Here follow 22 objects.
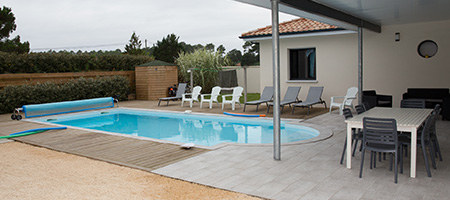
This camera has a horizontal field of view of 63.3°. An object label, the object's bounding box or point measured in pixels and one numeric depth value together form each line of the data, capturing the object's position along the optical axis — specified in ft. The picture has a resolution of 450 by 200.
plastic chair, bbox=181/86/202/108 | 45.94
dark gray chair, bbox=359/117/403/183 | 14.83
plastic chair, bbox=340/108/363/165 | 17.72
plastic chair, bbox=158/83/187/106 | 49.19
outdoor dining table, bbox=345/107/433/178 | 15.06
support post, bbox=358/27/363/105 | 30.94
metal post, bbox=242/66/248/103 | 42.54
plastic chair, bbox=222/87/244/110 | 40.83
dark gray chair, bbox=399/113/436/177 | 15.67
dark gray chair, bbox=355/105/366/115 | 20.13
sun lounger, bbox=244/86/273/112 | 39.42
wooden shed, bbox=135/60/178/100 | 54.60
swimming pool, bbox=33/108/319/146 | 28.68
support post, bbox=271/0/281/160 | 18.43
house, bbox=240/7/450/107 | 36.22
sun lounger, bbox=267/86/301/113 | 38.86
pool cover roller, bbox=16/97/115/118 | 38.86
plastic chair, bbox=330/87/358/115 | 35.27
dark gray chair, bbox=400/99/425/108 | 23.31
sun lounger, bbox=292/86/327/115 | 37.86
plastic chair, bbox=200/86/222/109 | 43.88
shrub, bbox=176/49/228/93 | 60.44
